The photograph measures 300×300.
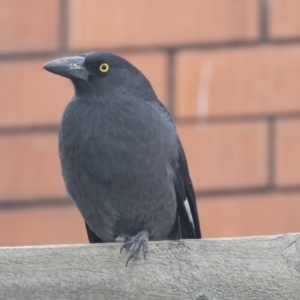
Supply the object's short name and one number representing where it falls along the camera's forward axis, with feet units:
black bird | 19.88
